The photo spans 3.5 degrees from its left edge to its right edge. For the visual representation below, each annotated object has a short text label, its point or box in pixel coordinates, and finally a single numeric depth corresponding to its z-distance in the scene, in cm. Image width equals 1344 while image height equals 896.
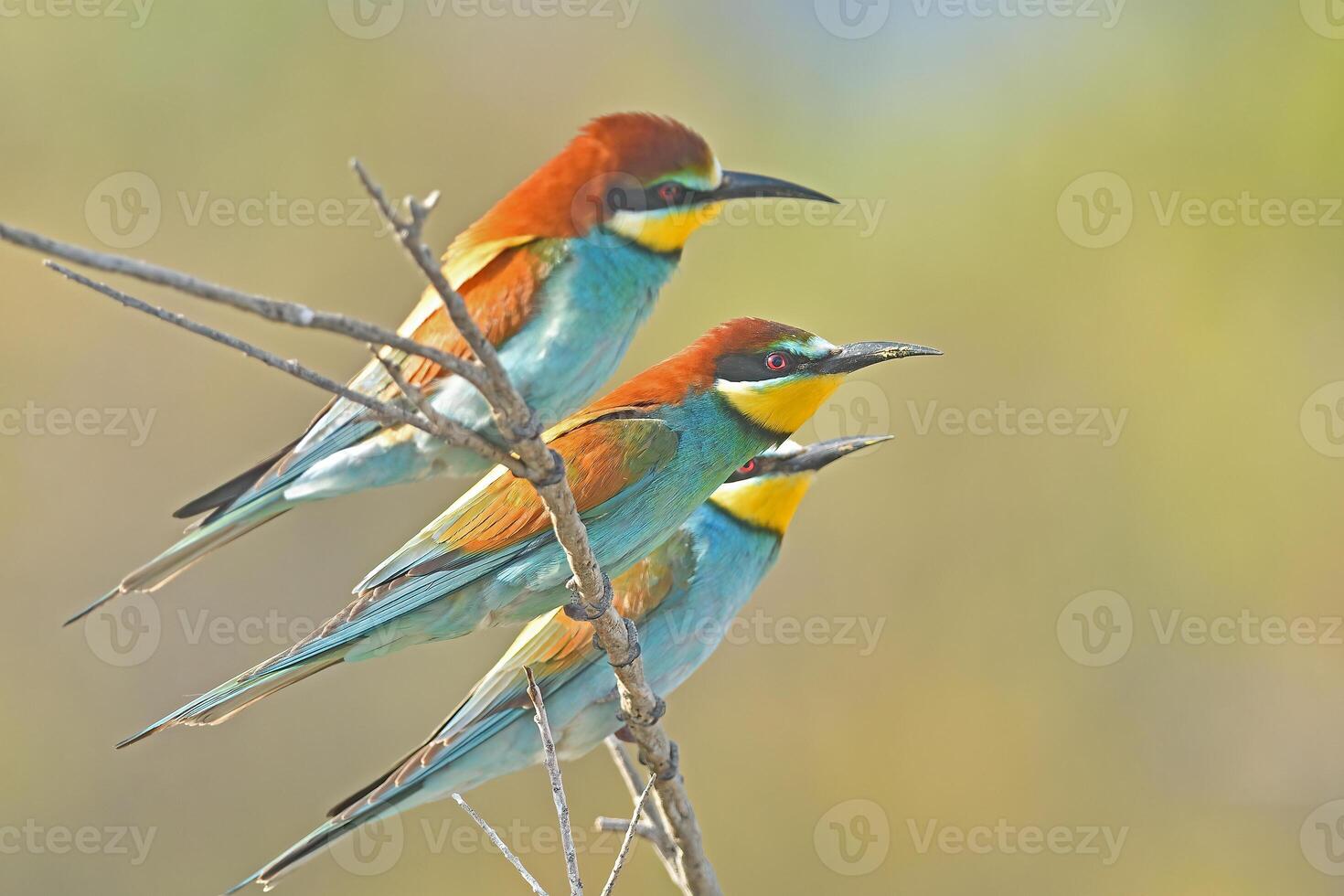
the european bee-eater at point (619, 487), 556
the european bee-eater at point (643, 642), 561
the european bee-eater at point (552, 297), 556
